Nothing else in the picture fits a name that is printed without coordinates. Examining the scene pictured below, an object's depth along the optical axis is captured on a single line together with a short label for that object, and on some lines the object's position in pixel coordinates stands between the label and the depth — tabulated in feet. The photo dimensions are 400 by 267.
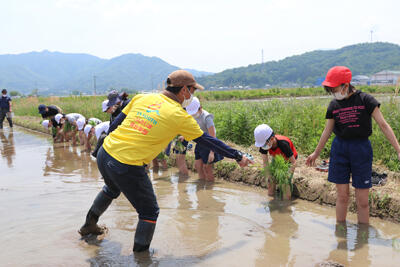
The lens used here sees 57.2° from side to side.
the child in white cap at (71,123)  34.77
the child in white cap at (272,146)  15.42
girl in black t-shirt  11.80
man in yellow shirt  10.11
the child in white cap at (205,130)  18.81
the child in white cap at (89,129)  30.30
